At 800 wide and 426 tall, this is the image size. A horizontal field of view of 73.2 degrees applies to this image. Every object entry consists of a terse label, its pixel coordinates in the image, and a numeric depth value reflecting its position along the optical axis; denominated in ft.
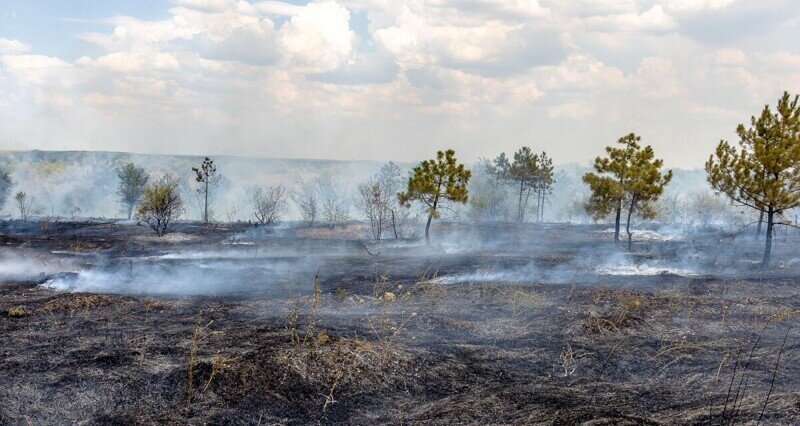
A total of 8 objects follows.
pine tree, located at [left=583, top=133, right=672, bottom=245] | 104.01
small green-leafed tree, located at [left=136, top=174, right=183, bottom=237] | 118.83
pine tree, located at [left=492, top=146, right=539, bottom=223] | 206.08
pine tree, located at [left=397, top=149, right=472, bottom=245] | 109.50
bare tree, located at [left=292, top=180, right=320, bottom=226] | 184.44
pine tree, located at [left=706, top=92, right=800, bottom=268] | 69.05
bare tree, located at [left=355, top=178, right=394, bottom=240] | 126.00
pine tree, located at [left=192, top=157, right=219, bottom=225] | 152.35
